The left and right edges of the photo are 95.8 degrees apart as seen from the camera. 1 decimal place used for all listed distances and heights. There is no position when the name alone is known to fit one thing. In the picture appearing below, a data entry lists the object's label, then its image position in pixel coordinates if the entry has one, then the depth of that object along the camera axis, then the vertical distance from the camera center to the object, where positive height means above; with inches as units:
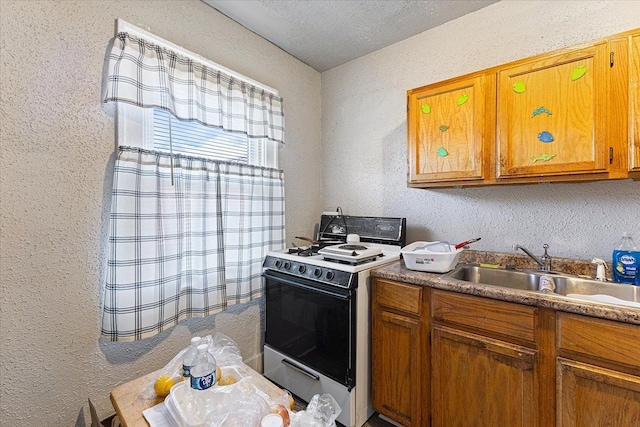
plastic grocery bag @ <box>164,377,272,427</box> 34.7 -24.8
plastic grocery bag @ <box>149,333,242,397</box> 44.0 -25.7
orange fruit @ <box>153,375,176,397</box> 43.6 -26.4
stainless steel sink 53.6 -15.3
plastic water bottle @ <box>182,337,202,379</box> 44.8 -23.4
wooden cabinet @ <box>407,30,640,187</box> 51.3 +18.7
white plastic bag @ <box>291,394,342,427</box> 35.0 -25.5
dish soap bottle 54.6 -10.3
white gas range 65.7 -27.3
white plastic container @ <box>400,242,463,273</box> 63.9 -10.5
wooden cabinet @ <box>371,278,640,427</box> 43.2 -27.1
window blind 66.6 +18.6
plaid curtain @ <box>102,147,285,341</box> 57.3 -6.2
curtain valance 57.3 +28.8
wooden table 39.5 -28.1
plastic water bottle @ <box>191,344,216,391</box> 39.4 -22.4
